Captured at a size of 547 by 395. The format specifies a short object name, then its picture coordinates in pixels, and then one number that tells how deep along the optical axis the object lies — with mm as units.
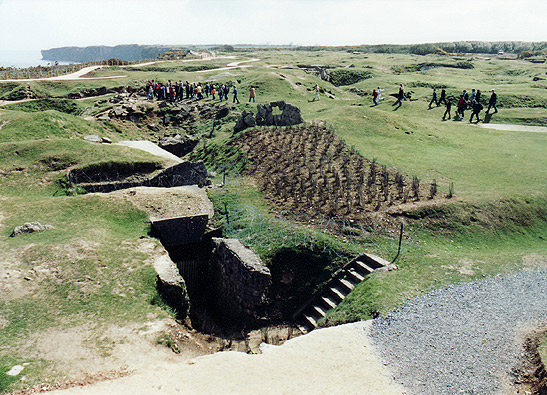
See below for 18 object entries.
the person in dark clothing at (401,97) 43322
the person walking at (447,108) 38281
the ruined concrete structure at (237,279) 15898
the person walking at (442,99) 41750
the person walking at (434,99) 42438
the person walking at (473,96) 38112
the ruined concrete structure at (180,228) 18312
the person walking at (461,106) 37594
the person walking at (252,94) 41200
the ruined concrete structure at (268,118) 30438
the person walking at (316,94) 45531
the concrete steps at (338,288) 15641
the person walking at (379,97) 43250
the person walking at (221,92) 42844
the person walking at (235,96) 41350
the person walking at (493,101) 38812
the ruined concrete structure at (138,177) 22516
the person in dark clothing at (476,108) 37438
